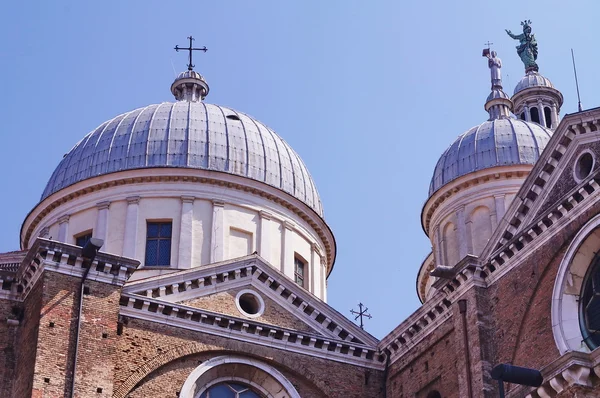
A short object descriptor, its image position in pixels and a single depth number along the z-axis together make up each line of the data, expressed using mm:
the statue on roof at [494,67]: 40750
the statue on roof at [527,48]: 42969
